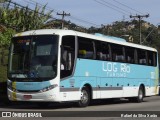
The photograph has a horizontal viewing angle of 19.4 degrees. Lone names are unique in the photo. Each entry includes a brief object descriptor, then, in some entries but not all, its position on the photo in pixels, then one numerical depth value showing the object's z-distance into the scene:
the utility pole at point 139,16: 63.22
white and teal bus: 19.36
